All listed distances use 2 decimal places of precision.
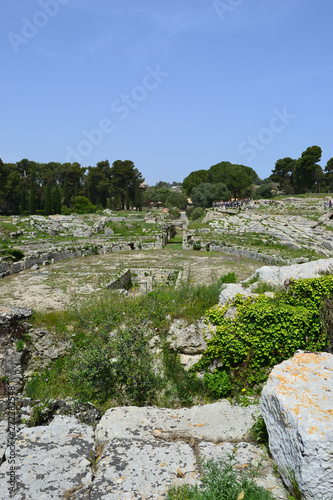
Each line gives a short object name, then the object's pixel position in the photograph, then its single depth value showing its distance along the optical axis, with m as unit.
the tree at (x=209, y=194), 64.69
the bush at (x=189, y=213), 65.05
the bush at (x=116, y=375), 6.89
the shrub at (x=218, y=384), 7.09
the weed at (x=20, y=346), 8.70
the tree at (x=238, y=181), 69.19
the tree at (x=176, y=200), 84.06
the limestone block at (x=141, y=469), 3.41
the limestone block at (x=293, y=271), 9.21
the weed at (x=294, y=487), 3.39
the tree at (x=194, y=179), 80.19
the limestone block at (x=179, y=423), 4.53
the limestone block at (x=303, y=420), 3.25
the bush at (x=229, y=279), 11.92
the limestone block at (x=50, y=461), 3.38
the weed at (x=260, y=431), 4.46
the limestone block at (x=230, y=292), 8.58
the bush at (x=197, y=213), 58.71
